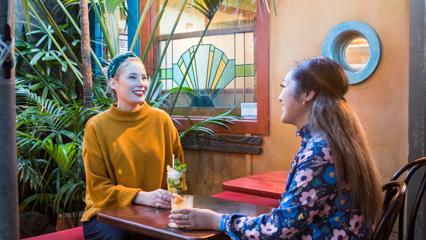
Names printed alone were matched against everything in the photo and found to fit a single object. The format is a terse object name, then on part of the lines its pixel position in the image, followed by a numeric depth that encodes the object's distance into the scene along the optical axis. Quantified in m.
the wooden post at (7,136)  1.64
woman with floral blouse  1.56
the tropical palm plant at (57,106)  3.65
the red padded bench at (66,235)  2.68
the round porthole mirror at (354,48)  3.35
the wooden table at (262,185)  2.85
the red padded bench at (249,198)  3.32
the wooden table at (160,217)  1.74
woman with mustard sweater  2.50
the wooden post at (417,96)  3.00
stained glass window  4.12
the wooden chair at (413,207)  2.07
